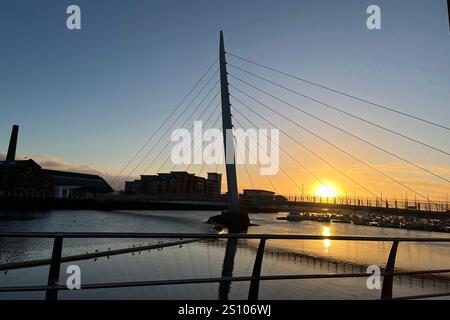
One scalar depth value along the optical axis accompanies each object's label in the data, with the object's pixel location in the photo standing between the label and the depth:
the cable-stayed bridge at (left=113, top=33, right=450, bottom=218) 48.46
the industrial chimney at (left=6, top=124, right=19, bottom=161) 122.25
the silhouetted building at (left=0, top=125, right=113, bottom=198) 100.19
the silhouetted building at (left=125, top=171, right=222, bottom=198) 176.25
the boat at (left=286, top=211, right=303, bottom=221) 110.75
